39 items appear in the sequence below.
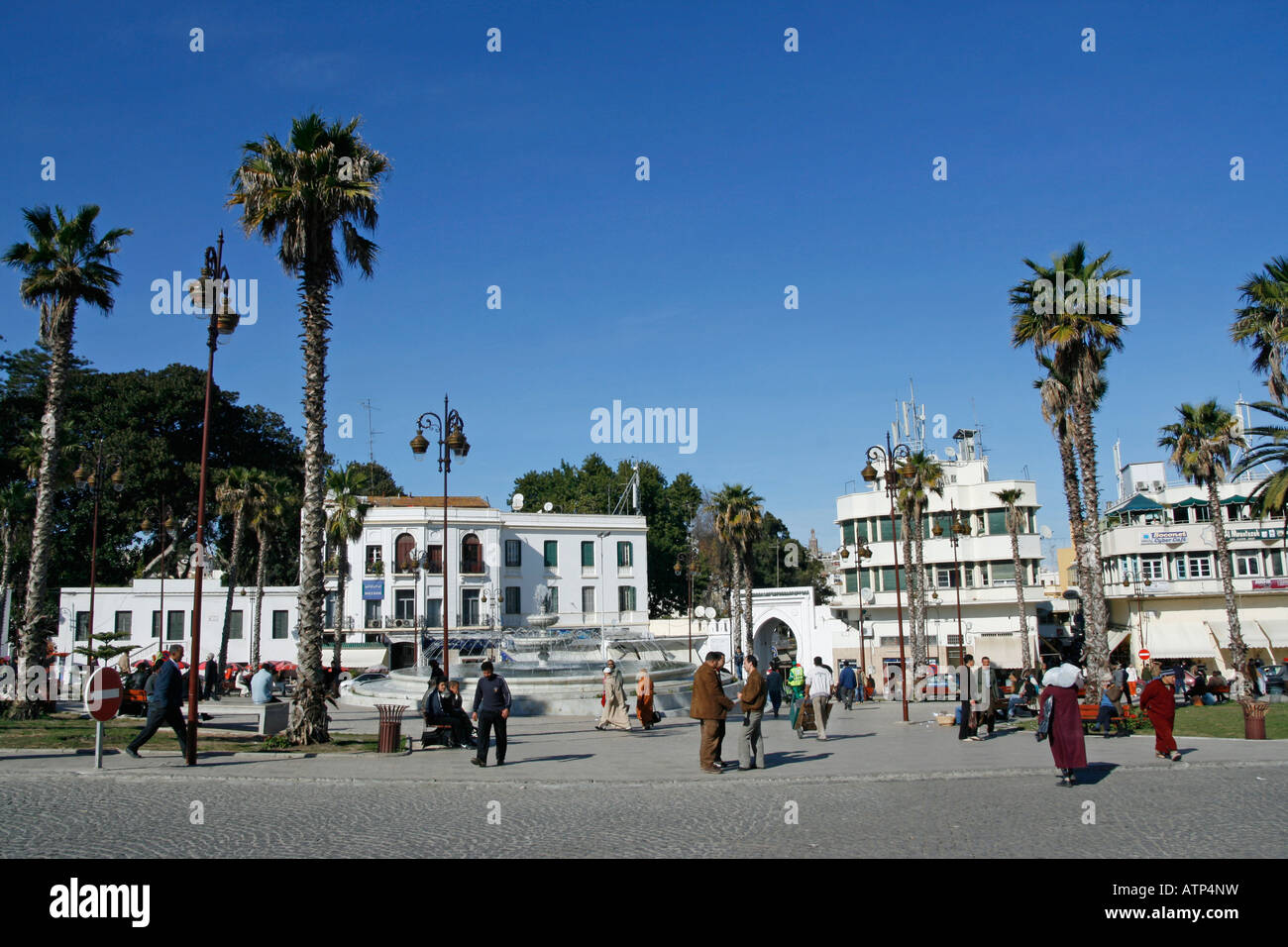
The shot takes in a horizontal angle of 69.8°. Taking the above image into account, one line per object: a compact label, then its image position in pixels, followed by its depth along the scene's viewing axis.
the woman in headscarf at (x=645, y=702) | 20.42
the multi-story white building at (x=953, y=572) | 54.62
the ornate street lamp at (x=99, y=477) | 30.07
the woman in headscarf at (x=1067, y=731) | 11.43
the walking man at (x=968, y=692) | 17.41
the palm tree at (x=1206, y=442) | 34.47
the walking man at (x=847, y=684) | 26.02
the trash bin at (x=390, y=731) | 15.76
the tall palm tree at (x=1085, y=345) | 23.80
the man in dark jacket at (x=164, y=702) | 13.52
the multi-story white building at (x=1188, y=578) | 47.56
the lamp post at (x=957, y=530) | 47.03
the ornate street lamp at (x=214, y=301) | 14.82
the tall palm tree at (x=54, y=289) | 20.80
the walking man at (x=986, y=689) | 17.47
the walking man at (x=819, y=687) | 17.83
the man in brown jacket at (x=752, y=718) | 13.38
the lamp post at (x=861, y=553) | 48.00
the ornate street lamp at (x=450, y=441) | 22.53
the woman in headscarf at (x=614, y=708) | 20.14
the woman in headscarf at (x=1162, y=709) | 13.46
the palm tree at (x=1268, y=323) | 23.14
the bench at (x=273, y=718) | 16.75
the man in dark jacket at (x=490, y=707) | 13.87
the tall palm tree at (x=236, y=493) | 41.59
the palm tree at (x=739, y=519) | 46.12
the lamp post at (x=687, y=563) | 71.94
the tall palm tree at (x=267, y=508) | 42.03
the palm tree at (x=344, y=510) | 43.16
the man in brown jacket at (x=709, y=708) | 12.82
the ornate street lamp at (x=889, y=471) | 24.64
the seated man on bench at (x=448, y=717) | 16.62
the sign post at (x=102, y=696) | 12.50
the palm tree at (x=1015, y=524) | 48.59
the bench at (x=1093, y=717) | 18.33
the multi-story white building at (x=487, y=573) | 54.28
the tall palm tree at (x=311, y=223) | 16.48
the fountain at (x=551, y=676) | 24.50
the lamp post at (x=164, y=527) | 45.25
